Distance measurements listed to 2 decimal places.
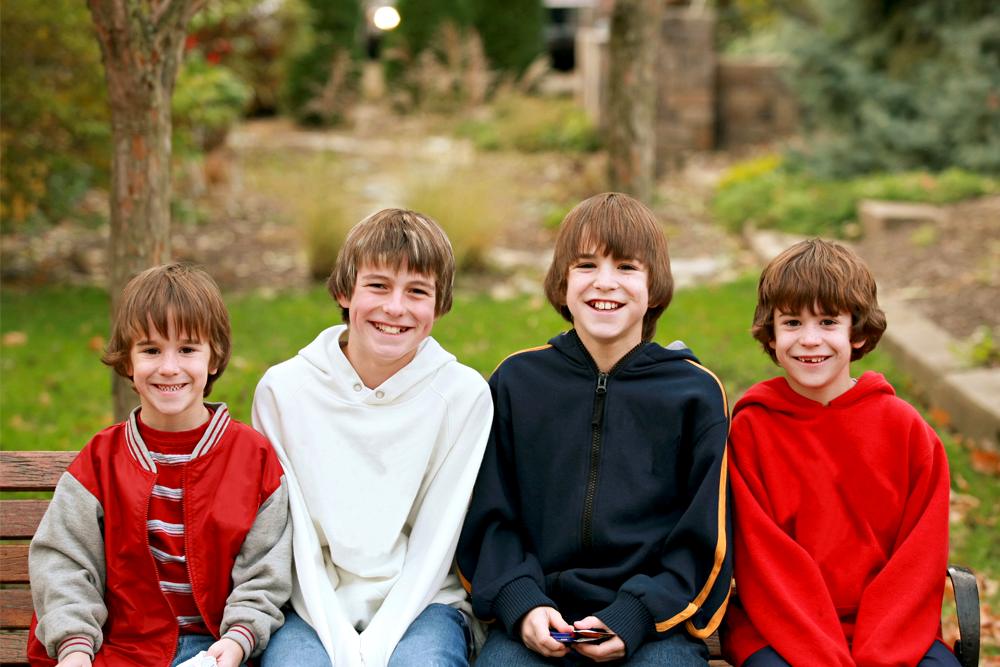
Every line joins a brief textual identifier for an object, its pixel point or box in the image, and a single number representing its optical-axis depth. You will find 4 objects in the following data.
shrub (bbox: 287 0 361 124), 16.34
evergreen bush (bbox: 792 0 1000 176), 8.97
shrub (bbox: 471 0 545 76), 18.03
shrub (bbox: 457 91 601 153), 13.02
